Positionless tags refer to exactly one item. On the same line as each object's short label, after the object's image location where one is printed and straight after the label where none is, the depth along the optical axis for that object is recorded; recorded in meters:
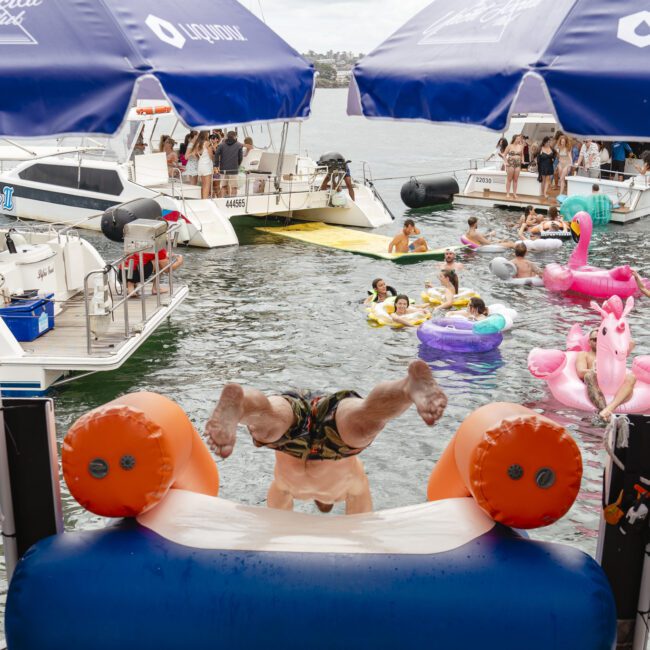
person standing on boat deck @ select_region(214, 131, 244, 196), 21.94
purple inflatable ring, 12.77
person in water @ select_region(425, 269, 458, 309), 14.85
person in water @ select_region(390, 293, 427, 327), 14.16
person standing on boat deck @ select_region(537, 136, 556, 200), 25.27
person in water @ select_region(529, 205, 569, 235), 21.33
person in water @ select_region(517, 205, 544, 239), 21.84
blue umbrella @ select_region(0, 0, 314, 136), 3.97
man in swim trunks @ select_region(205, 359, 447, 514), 3.97
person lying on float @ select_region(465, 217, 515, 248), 20.14
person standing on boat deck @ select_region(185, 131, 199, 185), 21.73
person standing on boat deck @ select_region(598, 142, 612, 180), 25.48
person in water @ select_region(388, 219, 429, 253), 19.12
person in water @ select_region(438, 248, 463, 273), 16.31
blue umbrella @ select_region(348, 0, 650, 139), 3.66
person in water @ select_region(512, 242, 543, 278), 17.23
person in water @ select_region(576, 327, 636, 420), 9.72
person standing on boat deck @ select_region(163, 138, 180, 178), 22.45
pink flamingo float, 15.73
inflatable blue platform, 4.01
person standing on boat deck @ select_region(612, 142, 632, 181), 25.58
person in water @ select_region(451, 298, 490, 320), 13.29
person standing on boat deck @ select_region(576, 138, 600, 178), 24.89
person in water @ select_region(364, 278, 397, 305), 15.02
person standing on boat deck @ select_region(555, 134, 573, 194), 25.19
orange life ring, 22.33
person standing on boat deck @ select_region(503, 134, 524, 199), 26.06
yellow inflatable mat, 18.94
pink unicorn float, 9.87
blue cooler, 10.69
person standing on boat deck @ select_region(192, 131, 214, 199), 21.36
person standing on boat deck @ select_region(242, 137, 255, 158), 24.77
